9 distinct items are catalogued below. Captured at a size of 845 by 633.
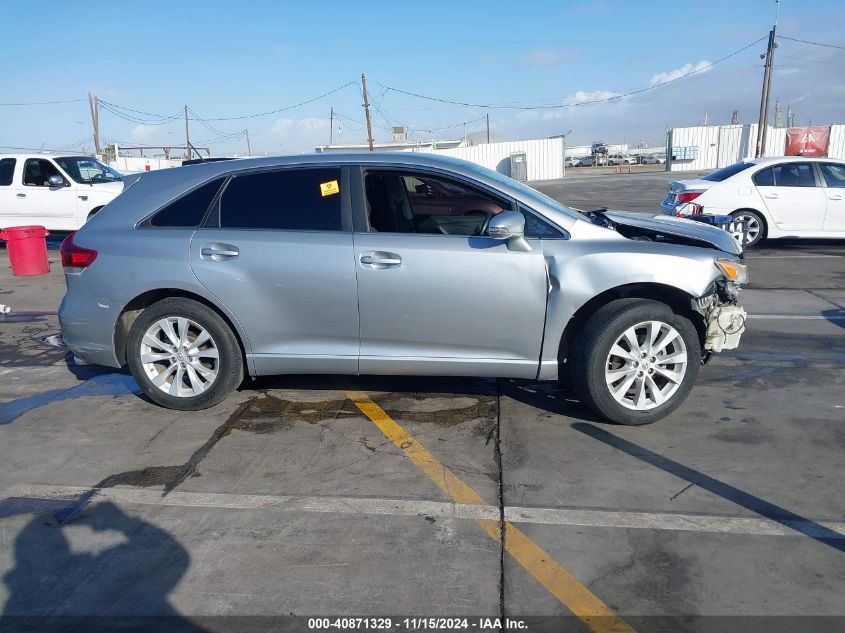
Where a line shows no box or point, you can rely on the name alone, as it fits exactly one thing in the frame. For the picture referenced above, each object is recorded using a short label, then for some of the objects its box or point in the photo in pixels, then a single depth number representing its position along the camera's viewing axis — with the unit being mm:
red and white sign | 39906
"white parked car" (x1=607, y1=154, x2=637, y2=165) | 70812
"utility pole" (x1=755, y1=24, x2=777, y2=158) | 29641
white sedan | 11242
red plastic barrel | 10852
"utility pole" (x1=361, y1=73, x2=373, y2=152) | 41453
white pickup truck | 13586
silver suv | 4434
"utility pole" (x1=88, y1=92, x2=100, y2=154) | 46625
